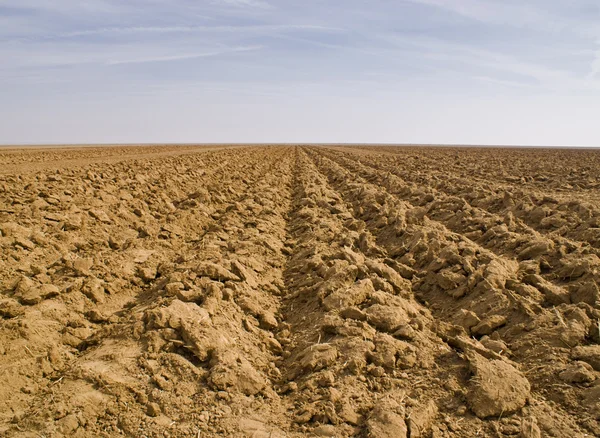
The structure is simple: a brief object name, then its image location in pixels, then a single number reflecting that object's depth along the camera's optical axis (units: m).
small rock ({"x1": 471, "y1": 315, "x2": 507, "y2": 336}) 3.71
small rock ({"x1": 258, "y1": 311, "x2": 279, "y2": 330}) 3.90
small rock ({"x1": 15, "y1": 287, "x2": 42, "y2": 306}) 3.75
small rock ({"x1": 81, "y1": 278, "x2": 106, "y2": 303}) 4.12
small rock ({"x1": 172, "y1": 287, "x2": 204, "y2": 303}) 3.84
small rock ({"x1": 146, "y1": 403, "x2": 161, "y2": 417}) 2.58
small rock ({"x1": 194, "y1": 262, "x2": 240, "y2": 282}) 4.41
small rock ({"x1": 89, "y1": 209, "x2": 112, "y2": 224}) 6.85
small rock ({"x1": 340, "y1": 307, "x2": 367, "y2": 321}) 3.66
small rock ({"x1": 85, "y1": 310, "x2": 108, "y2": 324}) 3.81
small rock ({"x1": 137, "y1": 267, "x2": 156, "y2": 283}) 4.89
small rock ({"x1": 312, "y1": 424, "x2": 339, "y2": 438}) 2.49
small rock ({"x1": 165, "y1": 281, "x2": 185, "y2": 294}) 3.98
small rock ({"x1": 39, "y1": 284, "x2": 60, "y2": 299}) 3.86
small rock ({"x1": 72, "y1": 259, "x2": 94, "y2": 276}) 4.48
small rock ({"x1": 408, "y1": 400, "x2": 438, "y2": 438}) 2.49
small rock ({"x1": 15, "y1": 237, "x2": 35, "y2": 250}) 5.09
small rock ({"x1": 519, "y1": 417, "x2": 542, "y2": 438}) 2.40
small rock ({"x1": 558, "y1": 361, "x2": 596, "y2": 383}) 2.82
